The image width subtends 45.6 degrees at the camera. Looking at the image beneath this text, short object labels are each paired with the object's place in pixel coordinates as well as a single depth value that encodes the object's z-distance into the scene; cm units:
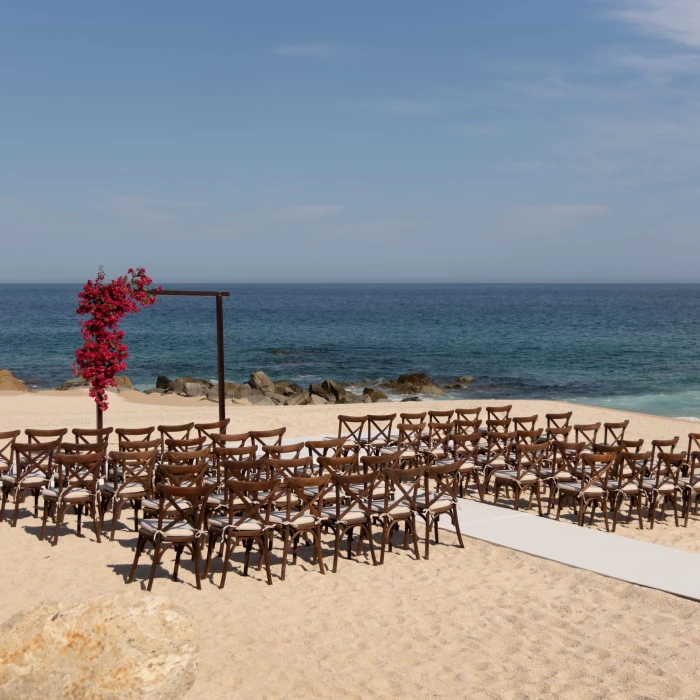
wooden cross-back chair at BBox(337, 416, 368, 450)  1307
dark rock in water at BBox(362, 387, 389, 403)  3291
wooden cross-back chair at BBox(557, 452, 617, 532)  1045
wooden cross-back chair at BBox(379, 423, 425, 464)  1260
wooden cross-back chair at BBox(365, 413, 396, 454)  1341
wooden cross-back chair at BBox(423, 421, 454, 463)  1273
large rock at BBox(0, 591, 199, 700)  471
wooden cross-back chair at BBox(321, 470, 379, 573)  868
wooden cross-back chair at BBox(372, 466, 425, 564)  890
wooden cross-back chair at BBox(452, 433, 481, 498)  1174
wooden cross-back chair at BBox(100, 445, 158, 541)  952
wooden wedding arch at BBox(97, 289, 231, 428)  1438
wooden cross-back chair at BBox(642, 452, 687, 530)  1084
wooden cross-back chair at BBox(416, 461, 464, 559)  913
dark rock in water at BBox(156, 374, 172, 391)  3603
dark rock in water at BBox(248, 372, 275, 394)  3453
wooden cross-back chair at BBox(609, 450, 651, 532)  1064
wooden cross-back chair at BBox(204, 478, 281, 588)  806
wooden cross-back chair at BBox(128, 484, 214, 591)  780
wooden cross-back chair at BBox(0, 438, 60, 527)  1003
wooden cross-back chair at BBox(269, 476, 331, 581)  837
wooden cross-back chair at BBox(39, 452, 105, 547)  934
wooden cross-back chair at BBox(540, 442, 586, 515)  1138
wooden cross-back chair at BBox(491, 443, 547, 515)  1112
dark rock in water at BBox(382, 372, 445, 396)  3556
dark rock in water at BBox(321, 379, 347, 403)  3281
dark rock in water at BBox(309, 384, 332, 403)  3297
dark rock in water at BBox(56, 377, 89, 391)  3416
